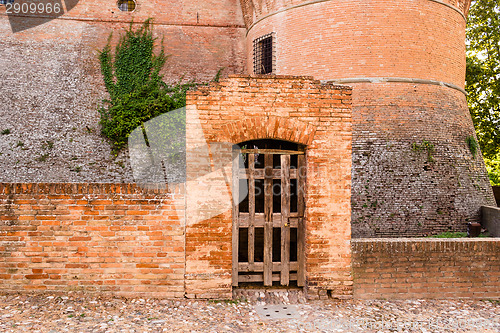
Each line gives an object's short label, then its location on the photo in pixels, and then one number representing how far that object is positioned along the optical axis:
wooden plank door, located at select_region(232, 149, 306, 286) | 4.98
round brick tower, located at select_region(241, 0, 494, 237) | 10.34
